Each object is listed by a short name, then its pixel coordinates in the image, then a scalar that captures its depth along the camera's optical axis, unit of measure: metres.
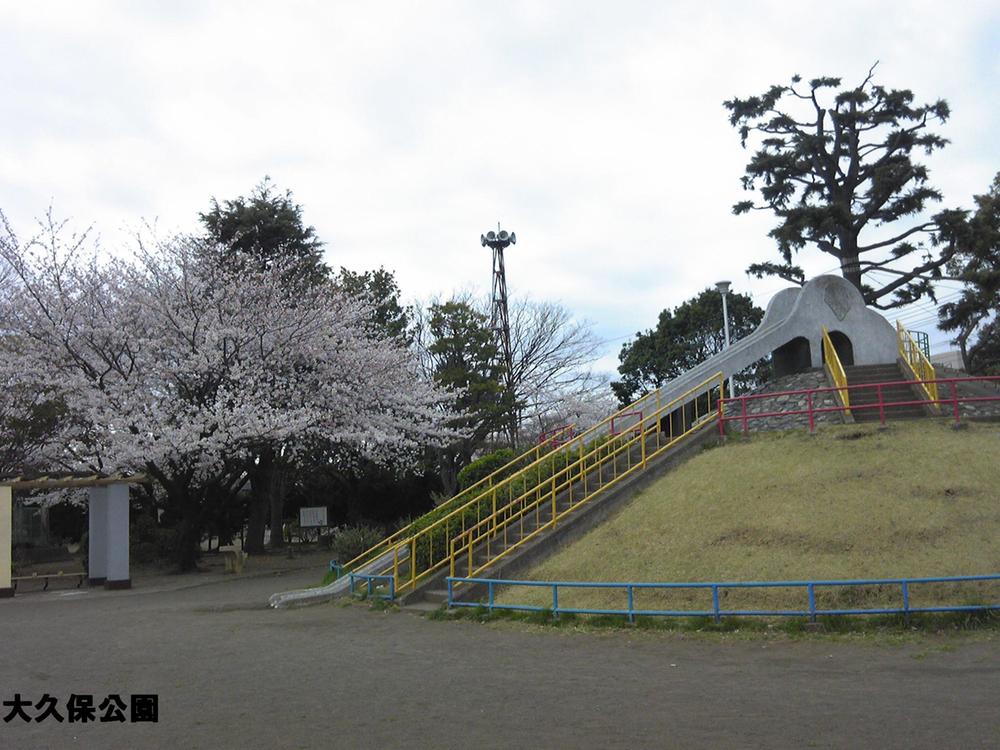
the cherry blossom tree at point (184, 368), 22.72
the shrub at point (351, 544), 21.58
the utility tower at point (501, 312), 37.69
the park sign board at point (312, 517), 32.22
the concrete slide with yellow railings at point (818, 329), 24.16
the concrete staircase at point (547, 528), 15.25
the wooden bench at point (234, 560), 24.92
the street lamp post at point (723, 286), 26.84
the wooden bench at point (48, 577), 21.33
